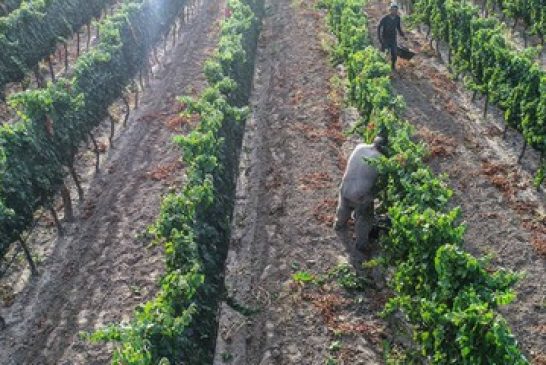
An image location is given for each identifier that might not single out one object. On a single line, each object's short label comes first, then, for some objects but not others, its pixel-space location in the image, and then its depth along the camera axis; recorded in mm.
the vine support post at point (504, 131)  16966
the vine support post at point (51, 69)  21747
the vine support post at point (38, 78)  20922
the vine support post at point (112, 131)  17719
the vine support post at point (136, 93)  19981
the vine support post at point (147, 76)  22094
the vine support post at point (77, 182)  15023
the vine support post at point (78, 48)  23944
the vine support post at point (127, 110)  19172
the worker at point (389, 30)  19844
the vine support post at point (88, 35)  25688
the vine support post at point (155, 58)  23922
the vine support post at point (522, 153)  15877
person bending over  11715
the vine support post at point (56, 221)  13961
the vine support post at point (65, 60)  23016
